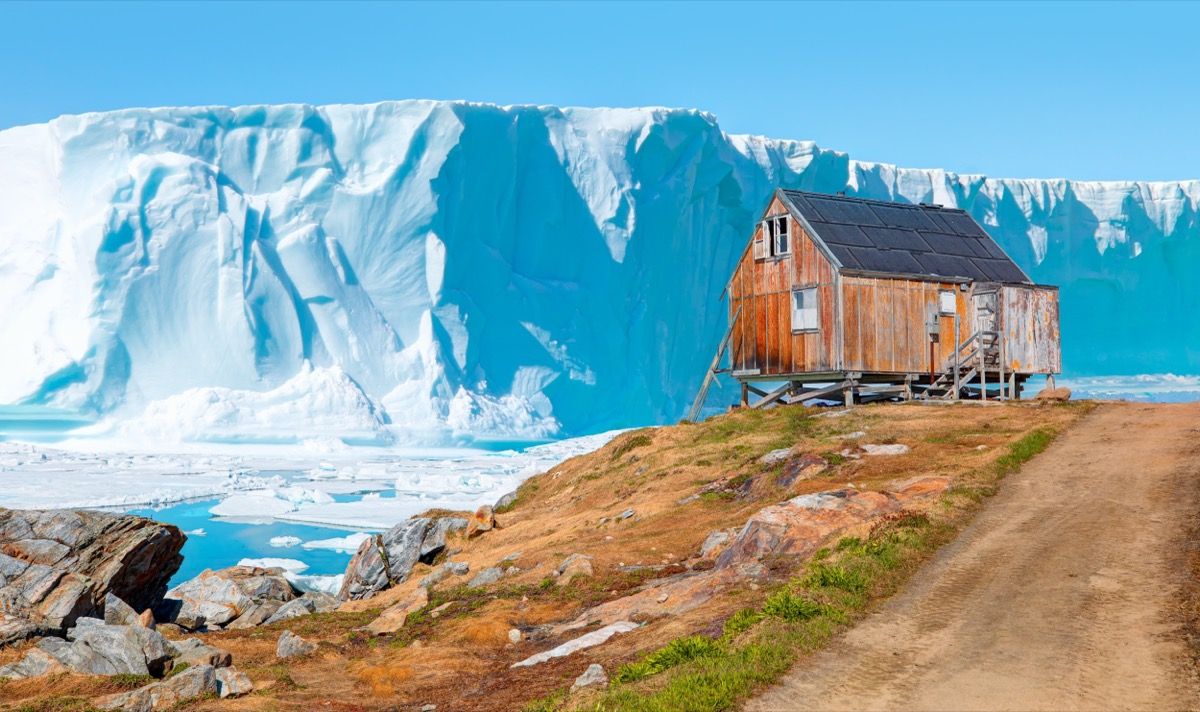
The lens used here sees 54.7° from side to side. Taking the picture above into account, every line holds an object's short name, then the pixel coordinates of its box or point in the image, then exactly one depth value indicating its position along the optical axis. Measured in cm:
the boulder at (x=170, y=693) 1079
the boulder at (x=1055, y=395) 2364
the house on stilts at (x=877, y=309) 2552
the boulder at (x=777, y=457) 1822
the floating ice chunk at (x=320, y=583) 2374
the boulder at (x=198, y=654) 1252
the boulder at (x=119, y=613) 1548
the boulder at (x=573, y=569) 1410
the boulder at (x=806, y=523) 1236
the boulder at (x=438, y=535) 2080
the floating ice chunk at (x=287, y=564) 2777
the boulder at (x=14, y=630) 1358
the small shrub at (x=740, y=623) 941
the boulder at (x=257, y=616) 1891
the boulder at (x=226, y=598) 1903
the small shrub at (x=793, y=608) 941
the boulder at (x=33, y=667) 1244
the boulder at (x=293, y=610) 1818
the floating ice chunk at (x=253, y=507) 3716
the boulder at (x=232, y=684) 1130
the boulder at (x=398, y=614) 1467
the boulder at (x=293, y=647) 1348
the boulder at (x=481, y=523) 2052
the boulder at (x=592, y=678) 905
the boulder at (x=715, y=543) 1392
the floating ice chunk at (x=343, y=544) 3080
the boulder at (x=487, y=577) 1578
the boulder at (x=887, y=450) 1775
